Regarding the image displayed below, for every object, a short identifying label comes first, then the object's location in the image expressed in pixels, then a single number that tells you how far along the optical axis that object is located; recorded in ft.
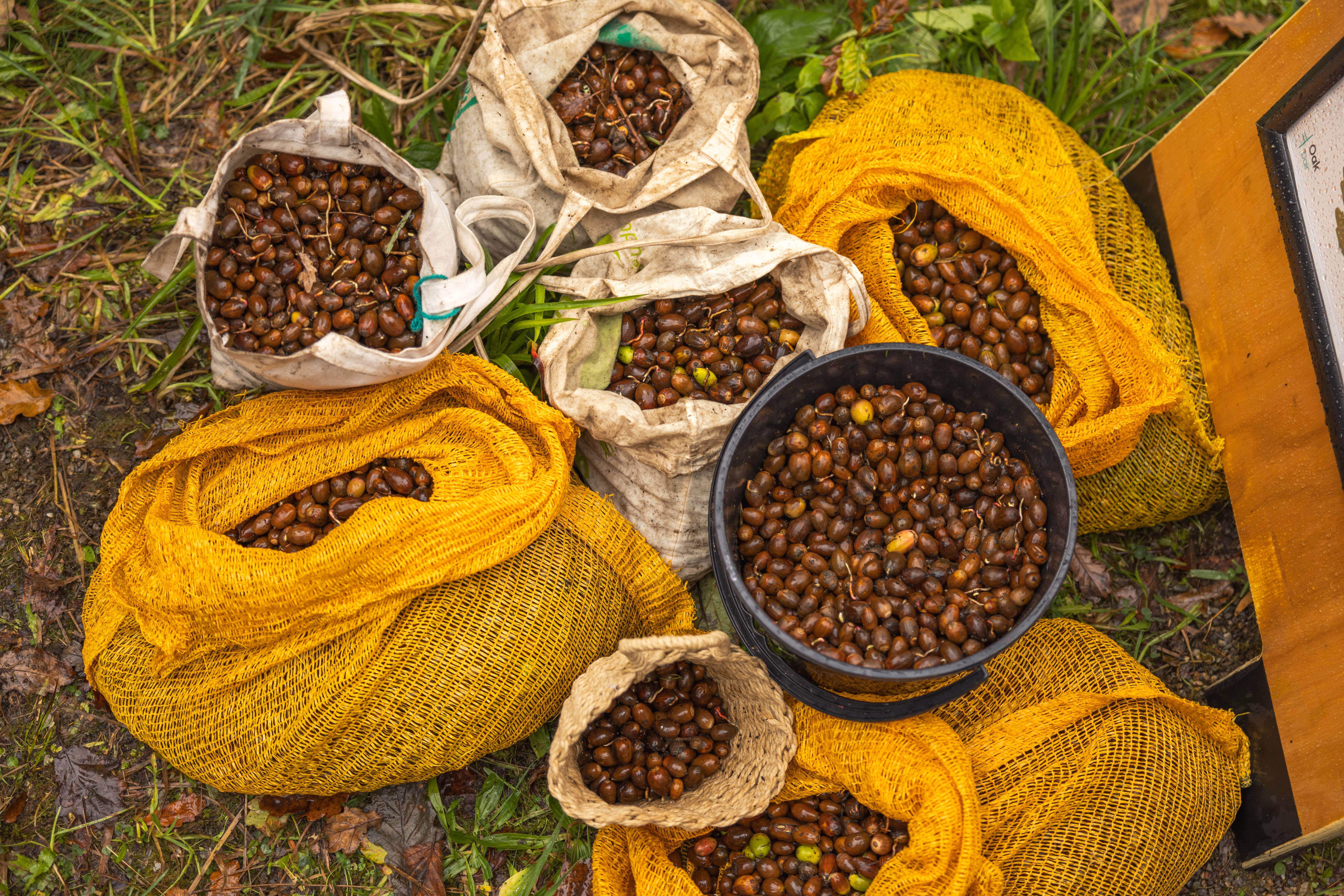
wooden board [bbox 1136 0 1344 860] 7.52
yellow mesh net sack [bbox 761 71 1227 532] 8.09
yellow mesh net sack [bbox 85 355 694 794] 7.09
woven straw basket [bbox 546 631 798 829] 7.11
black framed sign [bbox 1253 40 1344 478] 7.07
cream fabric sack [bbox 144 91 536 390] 7.13
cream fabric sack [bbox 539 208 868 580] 7.66
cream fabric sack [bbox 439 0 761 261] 8.16
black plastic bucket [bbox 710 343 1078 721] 6.93
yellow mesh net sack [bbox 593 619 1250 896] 7.13
